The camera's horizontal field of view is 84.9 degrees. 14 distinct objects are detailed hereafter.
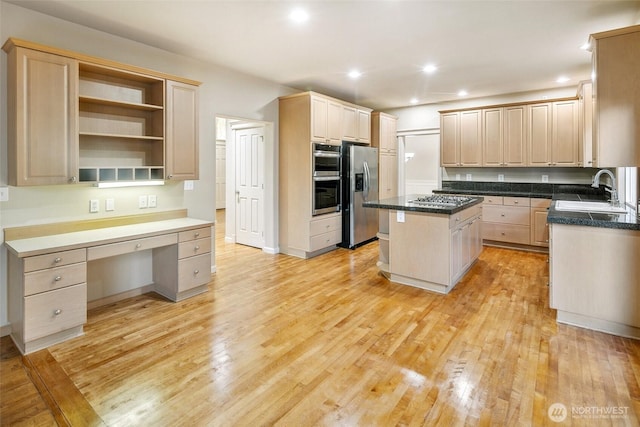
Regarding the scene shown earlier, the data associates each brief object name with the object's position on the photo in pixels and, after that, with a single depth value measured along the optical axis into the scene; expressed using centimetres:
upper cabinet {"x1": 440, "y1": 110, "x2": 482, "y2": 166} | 604
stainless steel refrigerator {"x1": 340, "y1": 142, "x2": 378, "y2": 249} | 560
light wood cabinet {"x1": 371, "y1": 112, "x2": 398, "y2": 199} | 643
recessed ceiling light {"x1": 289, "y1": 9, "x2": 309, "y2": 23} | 290
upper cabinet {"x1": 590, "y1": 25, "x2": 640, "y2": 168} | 267
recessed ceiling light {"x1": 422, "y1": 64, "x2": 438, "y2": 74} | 443
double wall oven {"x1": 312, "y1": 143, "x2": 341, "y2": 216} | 509
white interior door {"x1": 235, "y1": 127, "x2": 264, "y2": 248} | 552
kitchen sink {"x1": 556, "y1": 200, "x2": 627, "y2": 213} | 324
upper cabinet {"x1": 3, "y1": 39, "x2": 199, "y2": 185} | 263
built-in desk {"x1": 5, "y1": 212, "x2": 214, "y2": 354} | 246
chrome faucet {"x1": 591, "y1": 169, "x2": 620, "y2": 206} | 356
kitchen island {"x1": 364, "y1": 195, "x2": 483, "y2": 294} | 355
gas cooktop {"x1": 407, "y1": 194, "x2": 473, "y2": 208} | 379
